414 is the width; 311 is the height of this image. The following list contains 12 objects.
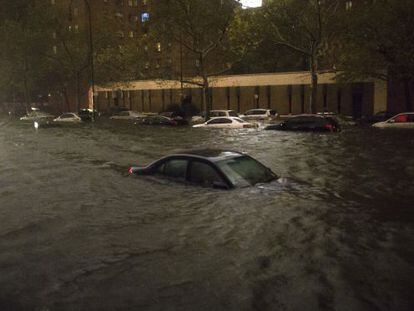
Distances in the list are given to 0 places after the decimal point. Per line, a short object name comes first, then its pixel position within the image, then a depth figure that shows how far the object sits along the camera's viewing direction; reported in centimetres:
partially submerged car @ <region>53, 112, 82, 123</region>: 4869
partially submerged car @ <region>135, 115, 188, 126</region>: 4153
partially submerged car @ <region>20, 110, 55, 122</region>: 5562
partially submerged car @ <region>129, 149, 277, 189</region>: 1027
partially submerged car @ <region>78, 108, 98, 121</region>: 5122
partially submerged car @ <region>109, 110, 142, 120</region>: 5342
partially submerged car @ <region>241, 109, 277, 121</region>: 4369
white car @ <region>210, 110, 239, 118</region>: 4159
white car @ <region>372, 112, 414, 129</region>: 3194
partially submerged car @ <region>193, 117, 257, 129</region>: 3453
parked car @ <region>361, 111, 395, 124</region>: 4020
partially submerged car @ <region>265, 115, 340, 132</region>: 3005
